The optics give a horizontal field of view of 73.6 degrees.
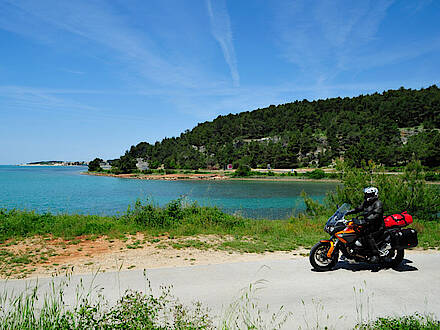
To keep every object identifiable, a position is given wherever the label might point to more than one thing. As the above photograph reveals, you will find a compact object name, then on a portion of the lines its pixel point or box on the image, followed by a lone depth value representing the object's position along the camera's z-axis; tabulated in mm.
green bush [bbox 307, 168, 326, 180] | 67188
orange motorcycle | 5824
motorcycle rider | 5754
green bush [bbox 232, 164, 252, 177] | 79312
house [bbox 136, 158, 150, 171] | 132625
